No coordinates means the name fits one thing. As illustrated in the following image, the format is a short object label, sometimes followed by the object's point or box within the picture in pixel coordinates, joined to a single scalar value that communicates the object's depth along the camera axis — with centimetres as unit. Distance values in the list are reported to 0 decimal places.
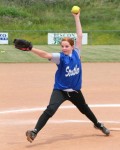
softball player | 730
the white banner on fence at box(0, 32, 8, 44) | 3880
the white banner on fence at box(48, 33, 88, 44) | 3944
